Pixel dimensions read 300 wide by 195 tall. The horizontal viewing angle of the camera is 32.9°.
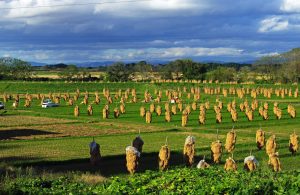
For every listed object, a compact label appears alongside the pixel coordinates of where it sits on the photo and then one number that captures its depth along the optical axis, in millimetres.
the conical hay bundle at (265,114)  64688
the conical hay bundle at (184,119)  55659
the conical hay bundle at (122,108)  72562
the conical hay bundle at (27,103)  84738
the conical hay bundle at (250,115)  63156
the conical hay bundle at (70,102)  89175
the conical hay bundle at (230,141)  35875
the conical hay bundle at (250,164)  26531
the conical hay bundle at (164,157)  29547
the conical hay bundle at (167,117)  61406
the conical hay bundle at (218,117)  59528
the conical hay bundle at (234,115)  61675
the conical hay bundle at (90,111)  69062
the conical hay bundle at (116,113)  65244
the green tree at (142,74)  193925
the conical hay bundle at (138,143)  34750
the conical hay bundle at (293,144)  36875
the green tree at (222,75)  154625
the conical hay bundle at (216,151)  31953
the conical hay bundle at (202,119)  57875
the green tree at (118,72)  163775
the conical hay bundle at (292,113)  67812
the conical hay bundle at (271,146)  34688
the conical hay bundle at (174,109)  72844
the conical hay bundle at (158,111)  70575
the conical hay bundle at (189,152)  31141
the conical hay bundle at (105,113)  64438
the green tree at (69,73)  172100
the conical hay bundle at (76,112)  66875
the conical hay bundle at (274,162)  28516
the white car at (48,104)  83938
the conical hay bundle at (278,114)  66038
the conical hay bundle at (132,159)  27953
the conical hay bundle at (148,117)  59056
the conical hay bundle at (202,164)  23586
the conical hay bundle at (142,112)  66562
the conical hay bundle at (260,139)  38469
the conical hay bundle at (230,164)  26009
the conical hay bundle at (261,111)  66500
